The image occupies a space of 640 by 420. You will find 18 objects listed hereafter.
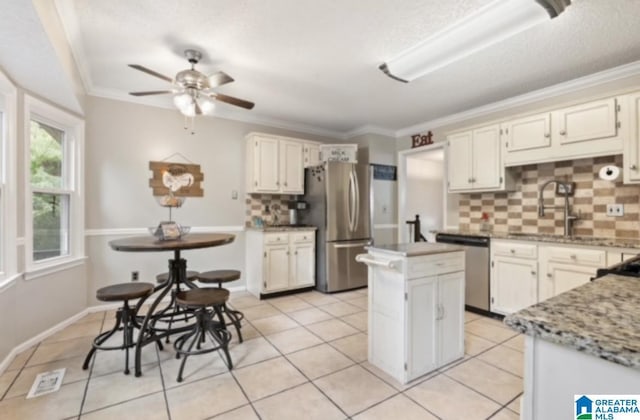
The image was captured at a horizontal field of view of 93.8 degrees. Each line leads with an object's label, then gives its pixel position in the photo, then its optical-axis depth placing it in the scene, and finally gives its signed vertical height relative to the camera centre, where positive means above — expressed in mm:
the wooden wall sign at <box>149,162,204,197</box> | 3488 +353
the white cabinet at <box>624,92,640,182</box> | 2488 +543
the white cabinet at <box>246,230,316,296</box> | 3855 -699
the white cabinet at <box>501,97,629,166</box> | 2605 +715
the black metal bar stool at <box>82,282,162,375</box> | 2143 -770
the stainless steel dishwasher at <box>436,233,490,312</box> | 3197 -684
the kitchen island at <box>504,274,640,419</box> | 599 -314
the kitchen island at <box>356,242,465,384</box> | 1964 -690
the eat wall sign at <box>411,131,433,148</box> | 4530 +1070
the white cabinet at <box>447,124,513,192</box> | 3363 +552
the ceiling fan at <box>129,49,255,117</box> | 2430 +1021
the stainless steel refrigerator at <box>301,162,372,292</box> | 4113 -152
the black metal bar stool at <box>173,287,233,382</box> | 2152 -899
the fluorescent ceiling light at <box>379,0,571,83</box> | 1939 +1291
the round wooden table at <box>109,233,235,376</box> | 2064 -276
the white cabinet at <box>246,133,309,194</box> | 4062 +619
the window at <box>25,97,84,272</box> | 2650 +219
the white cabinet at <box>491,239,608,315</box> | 2543 -573
